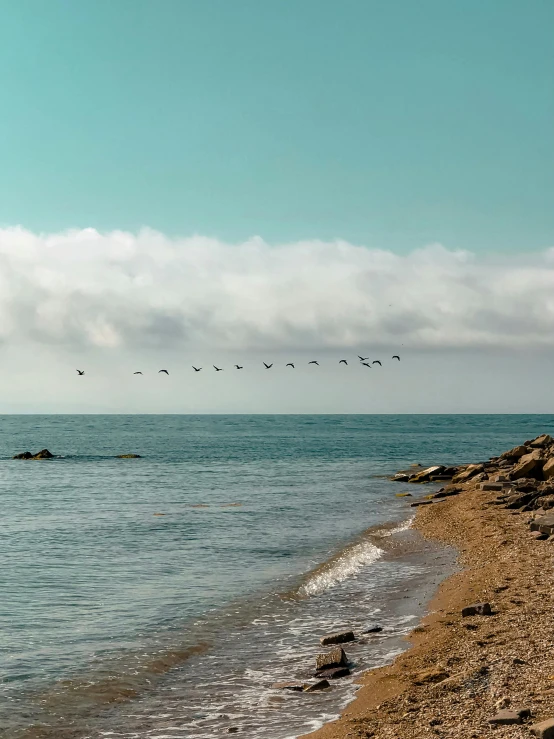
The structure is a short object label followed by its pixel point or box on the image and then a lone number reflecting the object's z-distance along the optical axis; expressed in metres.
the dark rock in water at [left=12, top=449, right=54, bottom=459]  89.80
